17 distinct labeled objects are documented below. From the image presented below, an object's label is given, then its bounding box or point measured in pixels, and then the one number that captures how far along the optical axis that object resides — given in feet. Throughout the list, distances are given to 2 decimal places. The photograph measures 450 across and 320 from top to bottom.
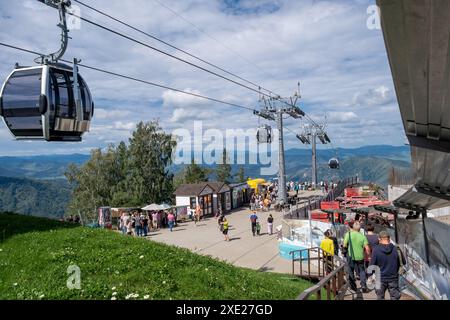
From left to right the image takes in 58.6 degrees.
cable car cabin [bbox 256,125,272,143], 117.50
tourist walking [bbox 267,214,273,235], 80.65
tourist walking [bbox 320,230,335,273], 38.88
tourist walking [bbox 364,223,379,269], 34.86
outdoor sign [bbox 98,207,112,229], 90.55
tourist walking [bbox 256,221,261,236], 81.06
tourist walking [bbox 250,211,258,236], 79.97
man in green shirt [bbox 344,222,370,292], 31.27
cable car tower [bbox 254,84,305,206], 133.28
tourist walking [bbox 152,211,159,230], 93.86
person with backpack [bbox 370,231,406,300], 26.03
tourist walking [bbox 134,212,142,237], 79.00
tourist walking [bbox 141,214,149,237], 80.43
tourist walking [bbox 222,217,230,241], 73.41
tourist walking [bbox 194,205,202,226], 101.96
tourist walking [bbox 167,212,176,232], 89.45
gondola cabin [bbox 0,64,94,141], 33.60
